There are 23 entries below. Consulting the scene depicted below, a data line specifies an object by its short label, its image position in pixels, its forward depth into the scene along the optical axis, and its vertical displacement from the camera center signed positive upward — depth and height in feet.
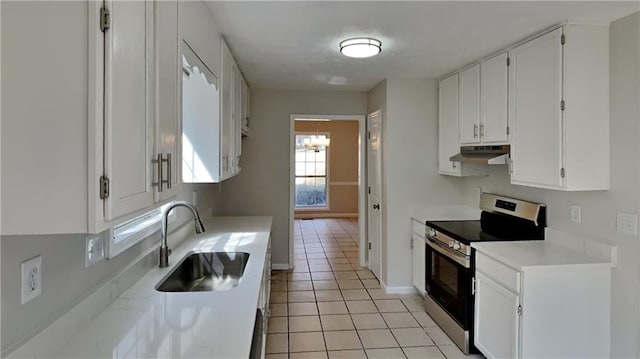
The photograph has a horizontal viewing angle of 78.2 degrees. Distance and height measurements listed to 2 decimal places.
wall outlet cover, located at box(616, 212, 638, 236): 7.57 -0.94
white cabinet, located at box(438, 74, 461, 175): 12.84 +1.69
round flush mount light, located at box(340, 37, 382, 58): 9.45 +3.12
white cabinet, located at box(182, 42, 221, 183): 8.50 +0.87
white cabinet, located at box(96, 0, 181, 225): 3.20 +0.64
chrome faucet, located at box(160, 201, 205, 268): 7.26 -1.30
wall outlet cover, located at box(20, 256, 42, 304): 3.59 -0.99
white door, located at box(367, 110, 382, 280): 15.24 -0.65
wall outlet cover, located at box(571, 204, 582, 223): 8.86 -0.87
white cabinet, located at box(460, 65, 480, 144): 11.46 +2.09
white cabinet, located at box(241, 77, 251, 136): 13.66 +2.46
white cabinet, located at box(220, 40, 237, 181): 9.14 +1.54
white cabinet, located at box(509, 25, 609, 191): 8.16 +1.44
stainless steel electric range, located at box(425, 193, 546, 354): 9.78 -2.01
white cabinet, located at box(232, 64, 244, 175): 11.13 +1.75
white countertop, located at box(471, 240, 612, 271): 7.99 -1.73
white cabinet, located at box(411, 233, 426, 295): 13.00 -2.97
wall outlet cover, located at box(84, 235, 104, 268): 4.72 -0.95
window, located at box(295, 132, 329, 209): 33.20 -0.34
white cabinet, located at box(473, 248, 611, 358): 7.85 -2.69
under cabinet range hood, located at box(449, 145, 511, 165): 10.33 +0.56
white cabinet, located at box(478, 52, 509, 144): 10.14 +2.01
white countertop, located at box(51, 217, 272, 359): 4.14 -1.84
